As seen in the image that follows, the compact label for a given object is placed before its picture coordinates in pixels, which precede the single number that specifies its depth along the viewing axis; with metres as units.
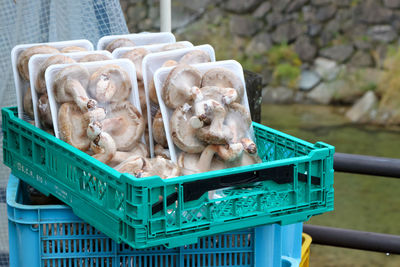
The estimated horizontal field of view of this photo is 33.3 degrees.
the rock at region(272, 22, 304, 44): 7.93
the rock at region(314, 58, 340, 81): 7.77
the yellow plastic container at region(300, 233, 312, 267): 2.31
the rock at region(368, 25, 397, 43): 7.71
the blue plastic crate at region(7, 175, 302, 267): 1.66
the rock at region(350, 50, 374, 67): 7.73
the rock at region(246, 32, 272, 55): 7.98
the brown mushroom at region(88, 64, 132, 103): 1.83
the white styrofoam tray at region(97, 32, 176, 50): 2.23
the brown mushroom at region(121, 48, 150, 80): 2.02
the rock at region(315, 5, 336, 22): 7.89
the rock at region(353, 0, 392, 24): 7.70
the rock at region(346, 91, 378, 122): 7.26
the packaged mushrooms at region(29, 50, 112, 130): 1.86
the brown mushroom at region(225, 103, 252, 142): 1.80
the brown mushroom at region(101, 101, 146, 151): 1.83
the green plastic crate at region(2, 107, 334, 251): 1.45
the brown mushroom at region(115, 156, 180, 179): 1.68
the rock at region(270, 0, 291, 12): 7.91
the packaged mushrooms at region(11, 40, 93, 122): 1.96
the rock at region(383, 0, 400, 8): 7.65
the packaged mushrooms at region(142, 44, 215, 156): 1.88
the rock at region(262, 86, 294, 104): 7.80
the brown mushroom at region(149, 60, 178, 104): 1.88
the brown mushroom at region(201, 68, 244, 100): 1.85
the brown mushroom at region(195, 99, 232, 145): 1.71
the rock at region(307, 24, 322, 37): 7.92
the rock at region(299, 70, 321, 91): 7.83
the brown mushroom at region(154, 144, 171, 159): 1.86
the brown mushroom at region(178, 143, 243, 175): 1.71
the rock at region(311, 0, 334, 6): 7.89
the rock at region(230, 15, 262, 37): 7.98
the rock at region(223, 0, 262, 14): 7.93
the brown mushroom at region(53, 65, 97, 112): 1.78
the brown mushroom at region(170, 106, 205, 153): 1.75
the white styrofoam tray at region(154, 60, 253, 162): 1.79
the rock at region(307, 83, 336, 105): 7.71
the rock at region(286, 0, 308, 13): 7.90
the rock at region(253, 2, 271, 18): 7.97
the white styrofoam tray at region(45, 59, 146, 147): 1.81
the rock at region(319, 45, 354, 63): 7.81
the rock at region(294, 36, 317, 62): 7.89
